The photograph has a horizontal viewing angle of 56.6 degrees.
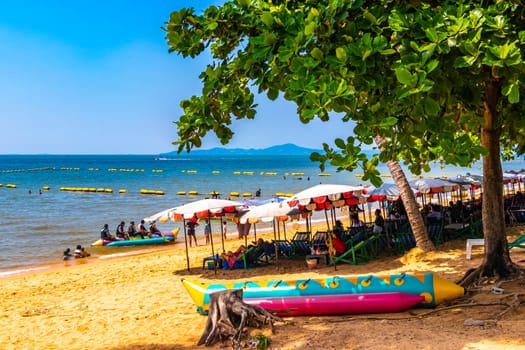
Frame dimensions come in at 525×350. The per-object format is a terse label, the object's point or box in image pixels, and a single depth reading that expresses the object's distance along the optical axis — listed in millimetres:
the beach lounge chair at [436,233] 13534
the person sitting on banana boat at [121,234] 24281
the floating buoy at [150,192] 55081
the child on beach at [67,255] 20353
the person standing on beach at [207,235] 22403
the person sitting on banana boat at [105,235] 23855
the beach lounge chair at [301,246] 13914
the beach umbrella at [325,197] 12070
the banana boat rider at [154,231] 24781
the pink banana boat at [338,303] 7352
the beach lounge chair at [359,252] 12180
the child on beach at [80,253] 20594
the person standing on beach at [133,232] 24523
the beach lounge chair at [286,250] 14012
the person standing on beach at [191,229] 22384
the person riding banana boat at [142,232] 24609
